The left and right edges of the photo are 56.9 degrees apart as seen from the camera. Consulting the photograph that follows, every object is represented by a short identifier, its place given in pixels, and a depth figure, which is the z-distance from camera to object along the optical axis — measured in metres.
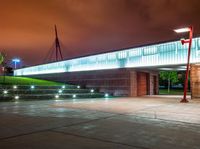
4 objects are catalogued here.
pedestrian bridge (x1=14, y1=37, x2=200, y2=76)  13.02
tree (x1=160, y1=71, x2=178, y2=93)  28.04
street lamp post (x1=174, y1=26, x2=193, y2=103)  10.91
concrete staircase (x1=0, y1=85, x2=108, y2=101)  12.37
